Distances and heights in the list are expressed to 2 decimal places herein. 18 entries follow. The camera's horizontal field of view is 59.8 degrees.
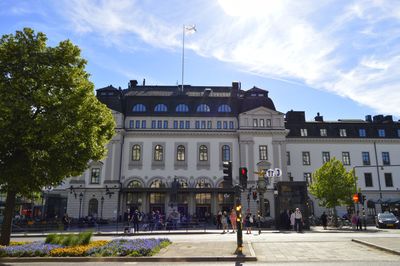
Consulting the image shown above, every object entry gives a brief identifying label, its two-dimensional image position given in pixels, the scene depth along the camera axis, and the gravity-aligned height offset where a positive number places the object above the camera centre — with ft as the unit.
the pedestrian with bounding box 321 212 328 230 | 110.17 -4.28
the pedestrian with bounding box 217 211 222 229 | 110.69 -4.27
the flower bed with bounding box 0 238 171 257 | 43.68 -5.57
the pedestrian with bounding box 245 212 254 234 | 97.57 -3.79
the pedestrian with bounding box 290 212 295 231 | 93.76 -3.18
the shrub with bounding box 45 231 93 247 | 49.08 -4.78
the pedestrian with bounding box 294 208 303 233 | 89.45 -3.05
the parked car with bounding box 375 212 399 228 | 109.60 -4.20
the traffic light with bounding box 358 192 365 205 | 105.07 +2.81
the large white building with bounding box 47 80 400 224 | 155.74 +24.50
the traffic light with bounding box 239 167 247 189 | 48.19 +4.02
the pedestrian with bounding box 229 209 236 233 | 89.75 -3.16
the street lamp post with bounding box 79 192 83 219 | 150.41 +2.81
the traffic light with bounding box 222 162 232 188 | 48.10 +4.85
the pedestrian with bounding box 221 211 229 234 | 93.07 -3.54
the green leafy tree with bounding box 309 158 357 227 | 125.90 +7.91
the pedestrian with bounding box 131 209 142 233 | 95.19 -3.52
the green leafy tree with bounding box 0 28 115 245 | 47.75 +12.42
